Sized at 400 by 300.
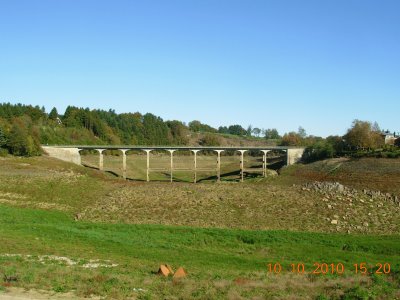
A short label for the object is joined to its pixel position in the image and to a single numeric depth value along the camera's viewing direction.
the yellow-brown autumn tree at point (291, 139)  133.62
